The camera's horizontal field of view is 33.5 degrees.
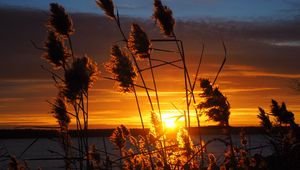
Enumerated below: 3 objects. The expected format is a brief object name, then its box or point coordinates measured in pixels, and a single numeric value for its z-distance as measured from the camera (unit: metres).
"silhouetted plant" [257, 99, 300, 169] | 3.97
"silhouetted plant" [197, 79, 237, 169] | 5.32
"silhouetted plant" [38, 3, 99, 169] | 4.62
